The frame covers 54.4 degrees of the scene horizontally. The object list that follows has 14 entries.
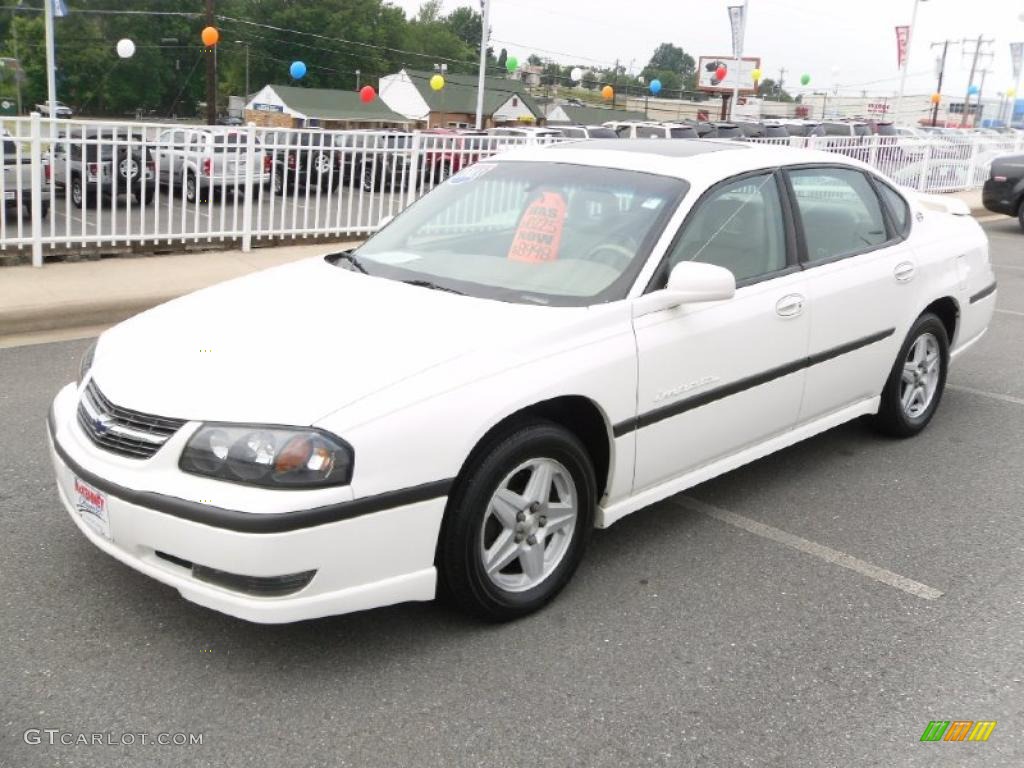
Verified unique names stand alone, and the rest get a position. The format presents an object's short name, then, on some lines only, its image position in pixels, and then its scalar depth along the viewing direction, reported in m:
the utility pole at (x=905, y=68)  37.26
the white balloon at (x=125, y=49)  31.12
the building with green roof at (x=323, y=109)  77.31
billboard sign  68.76
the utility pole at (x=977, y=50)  95.75
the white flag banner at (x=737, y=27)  35.38
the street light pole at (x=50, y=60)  21.23
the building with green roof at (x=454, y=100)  82.62
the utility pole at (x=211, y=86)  41.75
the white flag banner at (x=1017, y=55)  48.41
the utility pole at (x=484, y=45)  29.91
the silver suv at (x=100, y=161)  9.01
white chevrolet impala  2.89
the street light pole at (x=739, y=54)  35.41
